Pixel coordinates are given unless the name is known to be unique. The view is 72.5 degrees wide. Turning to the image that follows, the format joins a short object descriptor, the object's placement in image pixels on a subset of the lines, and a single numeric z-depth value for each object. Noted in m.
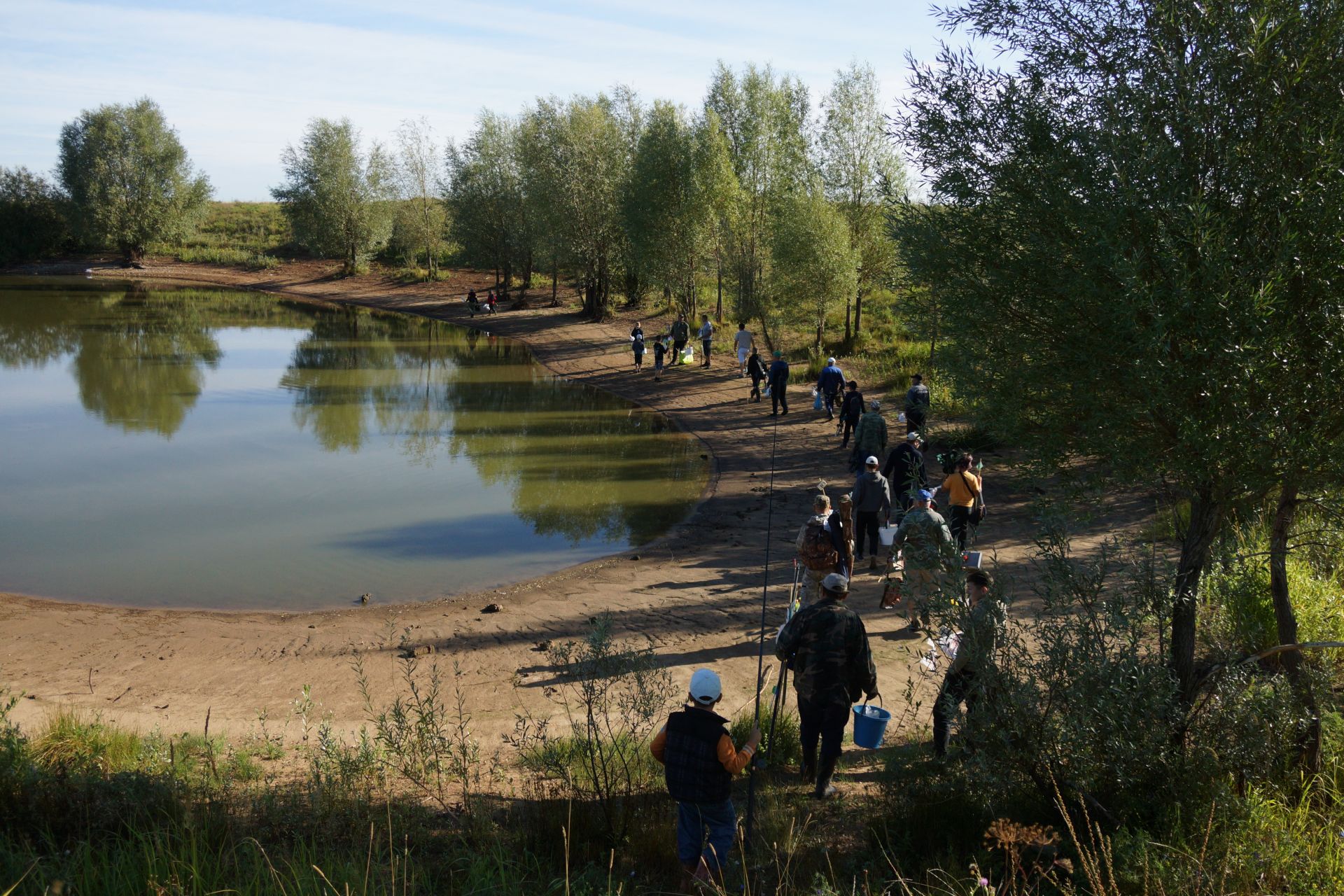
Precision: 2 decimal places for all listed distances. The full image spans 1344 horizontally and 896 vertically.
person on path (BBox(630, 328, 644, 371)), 31.14
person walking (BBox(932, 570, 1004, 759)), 5.44
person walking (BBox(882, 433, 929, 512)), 11.28
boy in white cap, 5.24
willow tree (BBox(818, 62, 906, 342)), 30.16
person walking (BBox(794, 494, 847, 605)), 9.77
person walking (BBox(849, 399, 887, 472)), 14.43
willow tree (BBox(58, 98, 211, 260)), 64.31
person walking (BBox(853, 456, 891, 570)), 12.12
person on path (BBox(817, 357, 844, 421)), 22.22
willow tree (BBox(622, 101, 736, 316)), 33.50
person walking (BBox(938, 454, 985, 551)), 11.53
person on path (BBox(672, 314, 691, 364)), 30.94
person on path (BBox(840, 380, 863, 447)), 19.08
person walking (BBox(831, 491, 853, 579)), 9.91
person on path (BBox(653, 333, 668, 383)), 29.52
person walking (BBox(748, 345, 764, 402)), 25.44
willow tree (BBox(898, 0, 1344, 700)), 5.40
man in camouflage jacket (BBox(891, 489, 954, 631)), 5.66
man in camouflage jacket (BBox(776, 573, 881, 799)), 6.53
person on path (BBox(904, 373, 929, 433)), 14.98
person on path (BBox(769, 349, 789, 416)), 23.08
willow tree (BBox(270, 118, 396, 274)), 59.59
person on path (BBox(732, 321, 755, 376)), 28.06
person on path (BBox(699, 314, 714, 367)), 30.02
